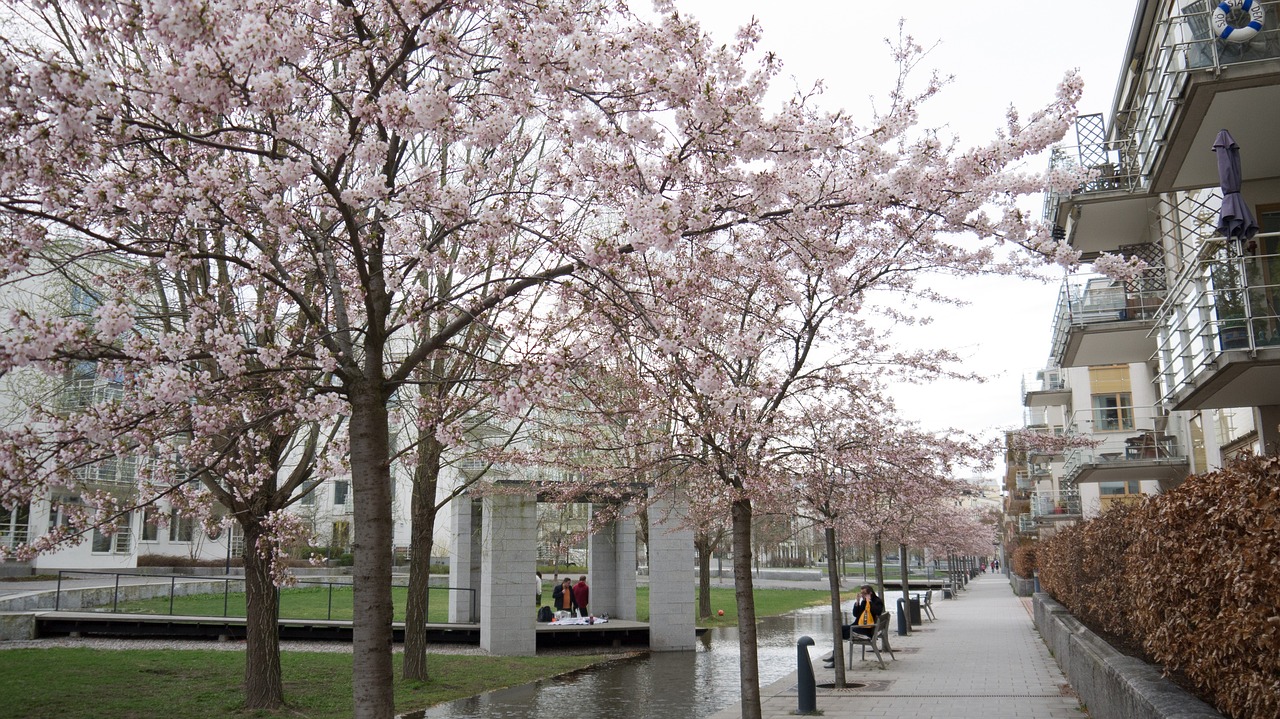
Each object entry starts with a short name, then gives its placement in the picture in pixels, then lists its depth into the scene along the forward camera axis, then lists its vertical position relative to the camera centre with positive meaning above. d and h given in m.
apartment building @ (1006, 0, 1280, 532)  10.68 +4.25
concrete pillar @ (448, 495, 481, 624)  21.27 -1.37
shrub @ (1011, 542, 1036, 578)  41.64 -3.04
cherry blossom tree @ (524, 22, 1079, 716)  6.67 +2.20
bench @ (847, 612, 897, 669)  17.64 -2.68
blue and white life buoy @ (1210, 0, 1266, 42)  10.31 +5.22
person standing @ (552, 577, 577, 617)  24.13 -2.43
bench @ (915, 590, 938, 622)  30.18 -3.69
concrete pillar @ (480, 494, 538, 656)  19.50 -1.35
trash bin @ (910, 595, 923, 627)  27.52 -3.47
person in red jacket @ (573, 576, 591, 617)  23.81 -2.32
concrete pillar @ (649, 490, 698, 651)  20.97 -2.03
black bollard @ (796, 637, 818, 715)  12.07 -2.40
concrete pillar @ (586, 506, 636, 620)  25.03 -1.82
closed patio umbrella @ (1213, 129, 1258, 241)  10.26 +3.31
